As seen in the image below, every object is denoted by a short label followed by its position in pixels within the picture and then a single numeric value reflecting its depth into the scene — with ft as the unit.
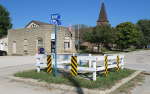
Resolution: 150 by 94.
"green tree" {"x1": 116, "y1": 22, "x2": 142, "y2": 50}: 109.05
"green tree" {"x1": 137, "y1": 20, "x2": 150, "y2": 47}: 168.61
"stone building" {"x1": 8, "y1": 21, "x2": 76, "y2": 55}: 66.11
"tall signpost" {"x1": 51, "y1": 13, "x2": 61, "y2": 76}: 18.75
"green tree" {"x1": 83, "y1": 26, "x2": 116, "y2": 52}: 74.45
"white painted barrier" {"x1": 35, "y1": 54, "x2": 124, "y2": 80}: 17.38
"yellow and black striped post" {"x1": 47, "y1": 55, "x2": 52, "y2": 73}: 20.28
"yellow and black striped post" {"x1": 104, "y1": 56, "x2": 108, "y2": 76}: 19.55
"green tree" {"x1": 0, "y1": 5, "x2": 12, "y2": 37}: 90.43
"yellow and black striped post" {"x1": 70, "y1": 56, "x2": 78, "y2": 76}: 18.49
